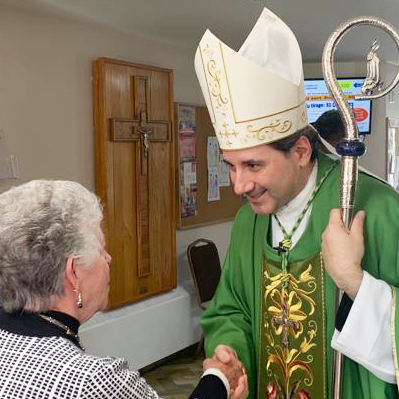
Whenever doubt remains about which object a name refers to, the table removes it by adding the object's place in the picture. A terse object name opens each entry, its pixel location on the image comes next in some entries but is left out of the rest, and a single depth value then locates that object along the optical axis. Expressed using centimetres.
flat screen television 592
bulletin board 490
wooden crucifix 414
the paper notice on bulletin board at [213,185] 527
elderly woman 115
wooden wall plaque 401
